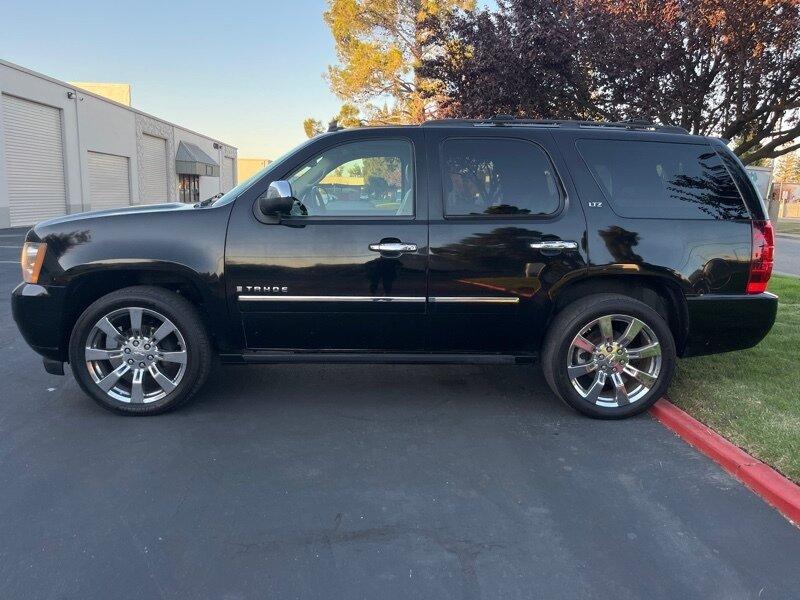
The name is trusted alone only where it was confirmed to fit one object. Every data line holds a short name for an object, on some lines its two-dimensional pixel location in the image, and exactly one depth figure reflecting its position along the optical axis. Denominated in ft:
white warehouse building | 77.51
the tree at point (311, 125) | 108.58
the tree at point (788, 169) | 186.00
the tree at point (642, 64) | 26.35
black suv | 13.83
